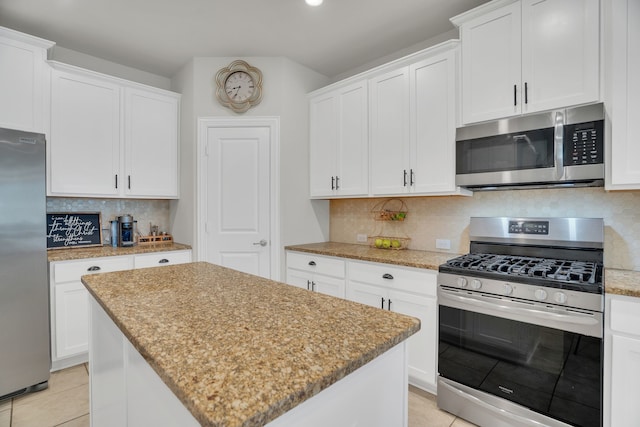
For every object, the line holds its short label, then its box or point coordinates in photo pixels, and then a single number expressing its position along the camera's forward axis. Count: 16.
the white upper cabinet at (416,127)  2.30
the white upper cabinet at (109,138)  2.65
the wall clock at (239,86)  3.08
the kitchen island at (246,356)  0.60
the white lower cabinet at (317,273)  2.69
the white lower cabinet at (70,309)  2.46
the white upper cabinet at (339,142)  2.85
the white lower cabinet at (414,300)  2.12
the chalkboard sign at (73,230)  2.88
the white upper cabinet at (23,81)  2.35
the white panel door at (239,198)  3.11
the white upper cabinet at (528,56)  1.75
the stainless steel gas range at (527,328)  1.56
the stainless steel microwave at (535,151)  1.74
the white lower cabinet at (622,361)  1.45
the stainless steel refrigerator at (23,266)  2.13
